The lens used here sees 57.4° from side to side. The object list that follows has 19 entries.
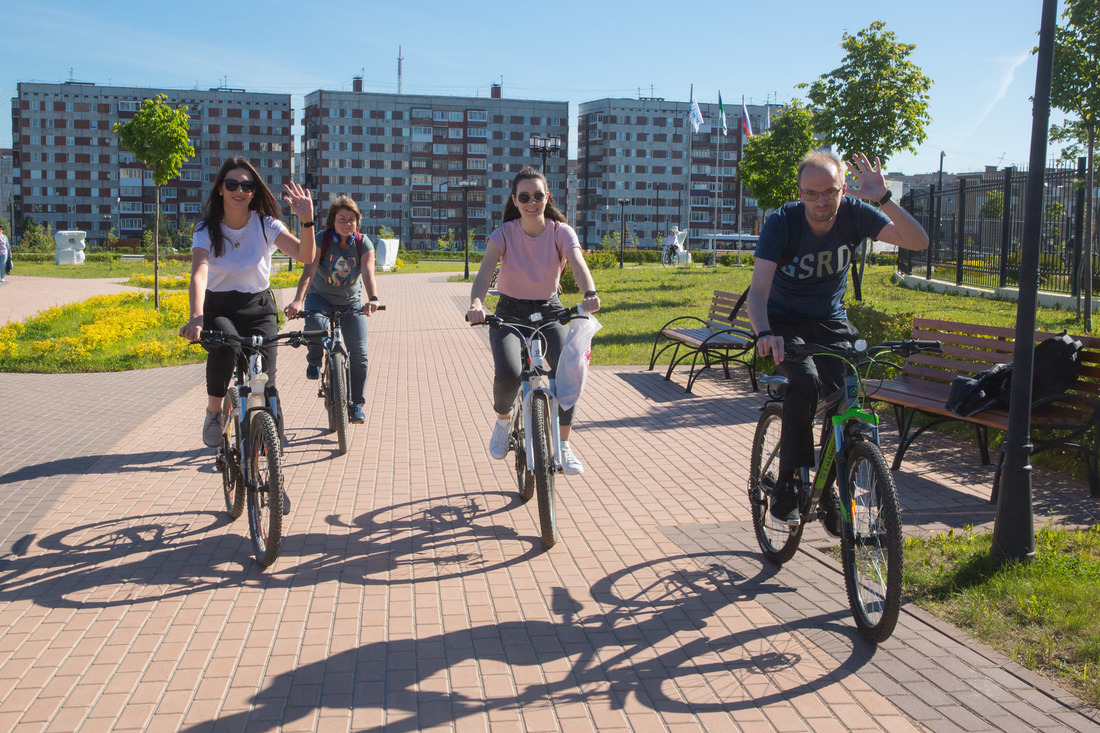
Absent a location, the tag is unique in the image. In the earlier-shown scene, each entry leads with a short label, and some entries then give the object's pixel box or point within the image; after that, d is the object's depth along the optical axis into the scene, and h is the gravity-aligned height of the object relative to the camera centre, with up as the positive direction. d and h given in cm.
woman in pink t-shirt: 580 +1
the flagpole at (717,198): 12206 +1025
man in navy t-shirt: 441 +1
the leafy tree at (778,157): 3488 +457
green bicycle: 384 -87
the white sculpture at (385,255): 4806 +70
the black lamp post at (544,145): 3212 +418
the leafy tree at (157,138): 2034 +255
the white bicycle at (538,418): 519 -78
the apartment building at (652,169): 13138 +1422
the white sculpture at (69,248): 4884 +66
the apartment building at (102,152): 12306 +1354
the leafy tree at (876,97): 1886 +350
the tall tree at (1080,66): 1320 +297
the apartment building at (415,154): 12500 +1477
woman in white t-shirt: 570 +7
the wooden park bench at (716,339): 1112 -70
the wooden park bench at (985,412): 634 -78
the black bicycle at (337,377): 767 -85
